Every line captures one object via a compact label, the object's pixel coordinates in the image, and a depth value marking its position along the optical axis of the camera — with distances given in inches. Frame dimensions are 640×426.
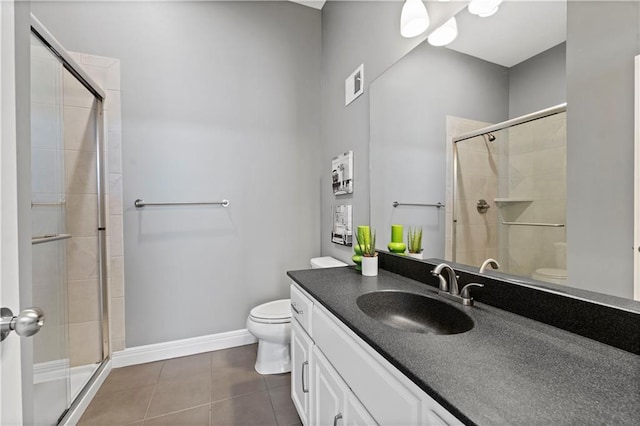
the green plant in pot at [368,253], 58.5
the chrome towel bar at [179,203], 79.3
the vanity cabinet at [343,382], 24.5
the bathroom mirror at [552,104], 27.3
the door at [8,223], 20.0
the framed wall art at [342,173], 79.0
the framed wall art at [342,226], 80.0
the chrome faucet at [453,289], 40.0
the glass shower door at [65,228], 53.6
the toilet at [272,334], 72.0
